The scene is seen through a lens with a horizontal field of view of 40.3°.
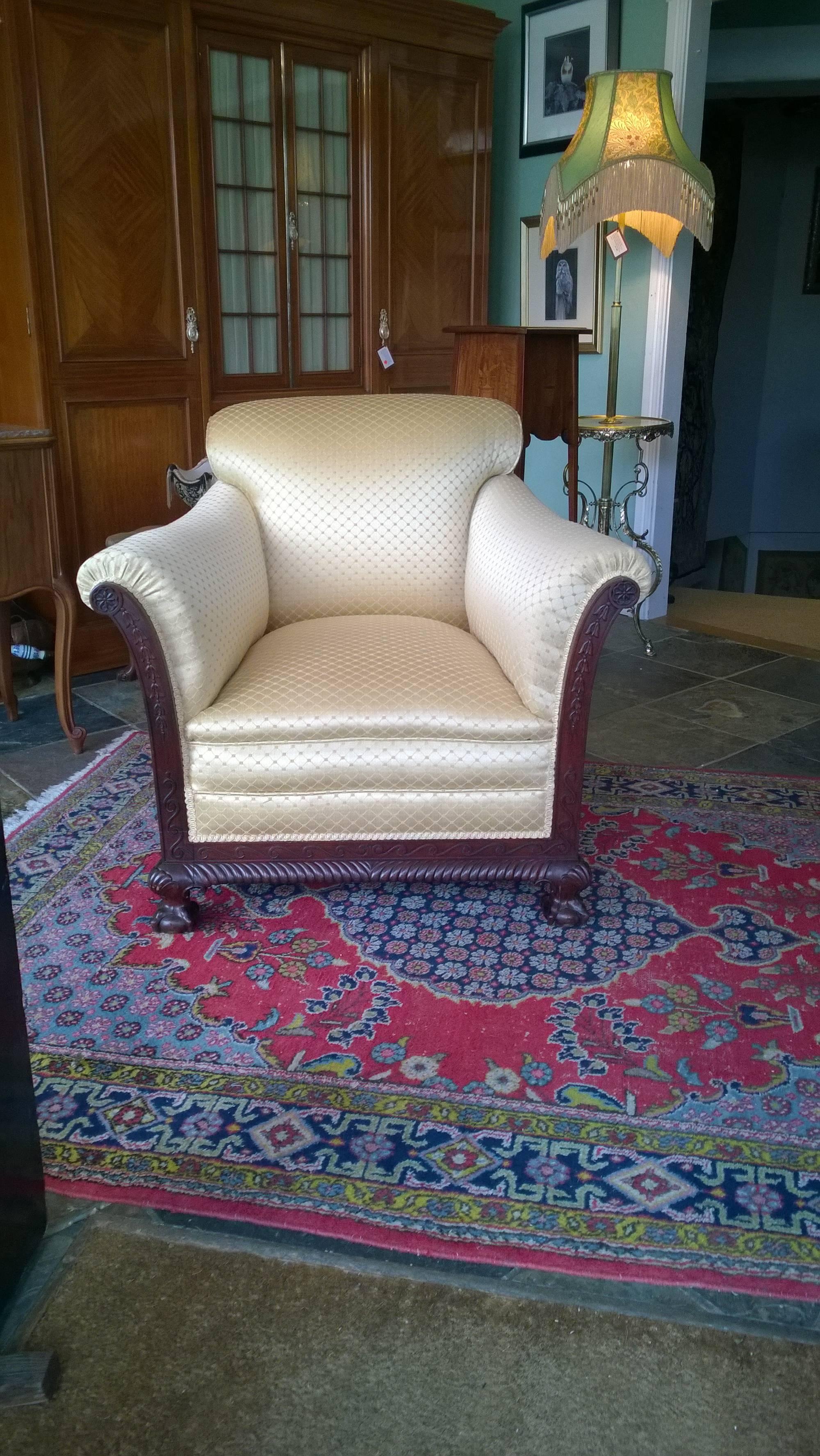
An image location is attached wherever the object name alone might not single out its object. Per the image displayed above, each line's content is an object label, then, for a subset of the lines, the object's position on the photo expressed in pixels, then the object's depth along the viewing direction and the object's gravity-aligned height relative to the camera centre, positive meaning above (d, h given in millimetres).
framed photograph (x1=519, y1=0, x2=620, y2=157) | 4176 +1090
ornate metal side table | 3684 -470
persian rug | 1405 -1019
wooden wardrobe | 3322 +446
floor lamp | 3355 +550
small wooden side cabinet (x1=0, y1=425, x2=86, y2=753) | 2791 -444
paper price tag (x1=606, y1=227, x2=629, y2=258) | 3672 +352
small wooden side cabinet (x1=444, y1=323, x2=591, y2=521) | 3350 -48
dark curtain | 6402 +195
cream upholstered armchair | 1918 -613
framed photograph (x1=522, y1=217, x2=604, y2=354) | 4348 +269
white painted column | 3867 +152
